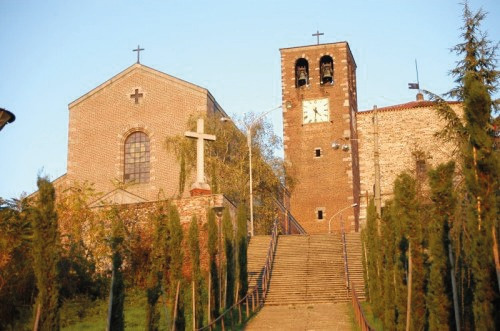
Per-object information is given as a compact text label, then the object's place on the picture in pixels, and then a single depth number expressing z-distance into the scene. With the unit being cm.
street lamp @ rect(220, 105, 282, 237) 3129
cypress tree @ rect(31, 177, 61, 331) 1361
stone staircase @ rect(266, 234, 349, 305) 2391
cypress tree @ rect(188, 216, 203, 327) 1878
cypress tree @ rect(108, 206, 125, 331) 1545
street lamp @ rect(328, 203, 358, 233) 4592
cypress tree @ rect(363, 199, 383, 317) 1984
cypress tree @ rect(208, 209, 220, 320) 2011
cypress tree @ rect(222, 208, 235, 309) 2177
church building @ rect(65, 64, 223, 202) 3778
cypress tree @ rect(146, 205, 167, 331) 1669
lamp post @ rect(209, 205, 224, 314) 2106
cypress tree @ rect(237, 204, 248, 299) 2298
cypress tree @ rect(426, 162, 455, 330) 1383
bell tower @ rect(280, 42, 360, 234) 4659
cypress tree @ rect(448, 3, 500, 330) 1212
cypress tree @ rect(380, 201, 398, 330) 1727
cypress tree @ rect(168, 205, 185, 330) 1764
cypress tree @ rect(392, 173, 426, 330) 1516
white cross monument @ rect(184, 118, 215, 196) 2847
